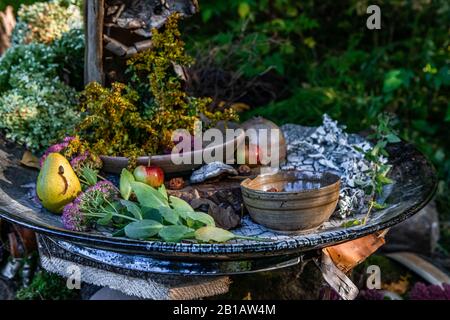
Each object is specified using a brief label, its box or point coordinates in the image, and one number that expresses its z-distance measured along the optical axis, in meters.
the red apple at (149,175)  2.39
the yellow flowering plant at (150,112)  2.55
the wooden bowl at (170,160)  2.50
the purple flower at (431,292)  2.94
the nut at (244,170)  2.56
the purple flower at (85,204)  2.12
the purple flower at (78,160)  2.43
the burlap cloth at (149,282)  2.07
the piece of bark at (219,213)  2.20
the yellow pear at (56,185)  2.27
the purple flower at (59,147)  2.50
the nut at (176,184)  2.47
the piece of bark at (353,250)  2.26
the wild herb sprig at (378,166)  2.35
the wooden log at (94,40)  2.67
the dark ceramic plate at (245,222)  1.94
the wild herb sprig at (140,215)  2.02
